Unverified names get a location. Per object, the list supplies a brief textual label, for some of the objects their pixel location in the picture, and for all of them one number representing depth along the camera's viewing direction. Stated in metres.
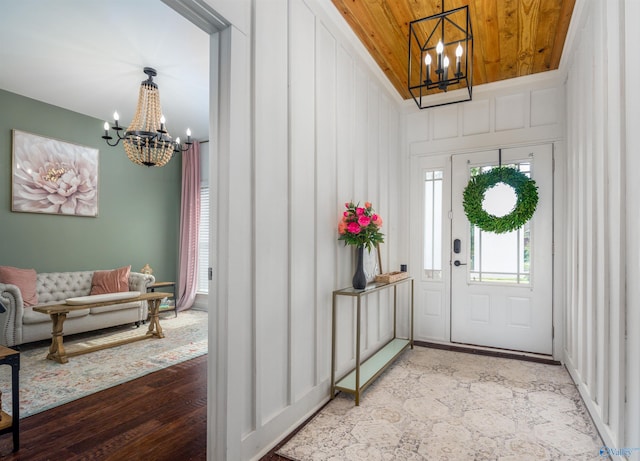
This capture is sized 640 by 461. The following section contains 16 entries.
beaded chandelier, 3.69
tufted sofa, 3.75
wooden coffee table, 3.56
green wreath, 3.72
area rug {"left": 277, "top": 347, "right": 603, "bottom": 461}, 1.98
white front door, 3.75
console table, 2.55
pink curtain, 6.20
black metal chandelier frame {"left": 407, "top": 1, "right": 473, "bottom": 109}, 2.15
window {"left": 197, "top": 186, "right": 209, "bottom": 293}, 6.25
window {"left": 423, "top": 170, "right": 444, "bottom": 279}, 4.25
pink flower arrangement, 2.72
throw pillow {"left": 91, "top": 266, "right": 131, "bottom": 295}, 4.91
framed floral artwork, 4.32
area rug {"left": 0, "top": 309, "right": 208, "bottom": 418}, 2.74
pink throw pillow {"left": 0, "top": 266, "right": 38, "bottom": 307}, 4.01
